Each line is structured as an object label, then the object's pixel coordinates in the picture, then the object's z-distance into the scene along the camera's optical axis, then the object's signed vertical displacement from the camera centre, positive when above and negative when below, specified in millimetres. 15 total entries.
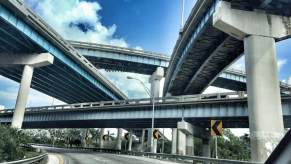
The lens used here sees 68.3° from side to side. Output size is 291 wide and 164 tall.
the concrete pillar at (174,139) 39269 -893
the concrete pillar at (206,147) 36684 -1879
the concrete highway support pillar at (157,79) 47468 +12370
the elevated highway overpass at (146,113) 27099 +2859
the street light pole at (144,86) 26179 +5673
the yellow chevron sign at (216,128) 10805 +409
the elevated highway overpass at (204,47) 21218 +11587
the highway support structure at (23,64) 30033 +9037
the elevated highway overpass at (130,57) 53023 +18127
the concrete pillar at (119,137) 60775 -1604
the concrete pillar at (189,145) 33355 -1520
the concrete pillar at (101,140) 64319 -2650
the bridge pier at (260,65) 17730 +6388
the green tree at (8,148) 11495 -1161
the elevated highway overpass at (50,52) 26999 +11070
